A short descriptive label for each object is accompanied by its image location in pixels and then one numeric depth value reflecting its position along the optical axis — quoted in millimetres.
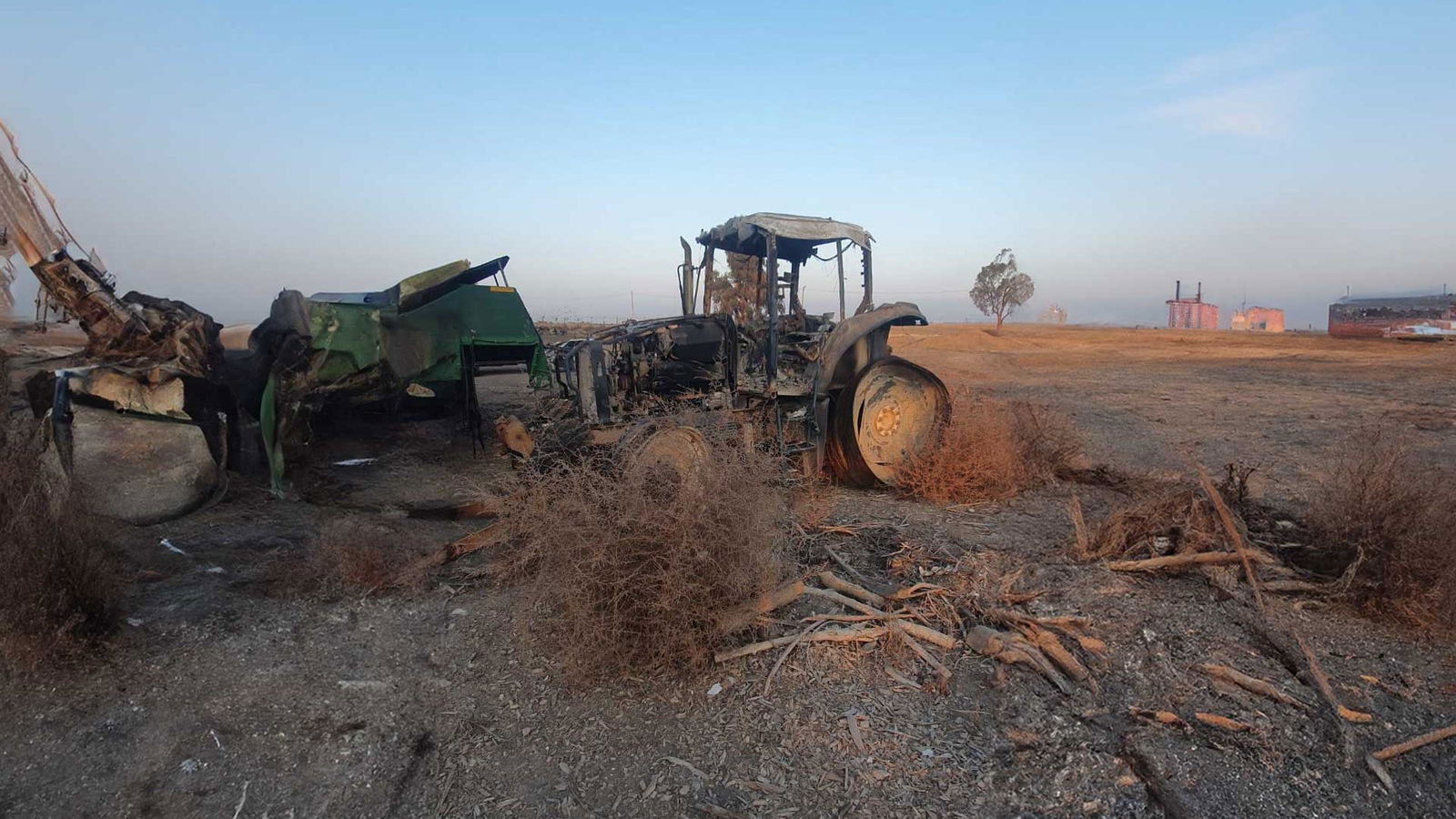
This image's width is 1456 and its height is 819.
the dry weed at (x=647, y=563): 3402
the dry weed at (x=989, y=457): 6766
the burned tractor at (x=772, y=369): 6859
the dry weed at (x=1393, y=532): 3865
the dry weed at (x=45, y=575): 3414
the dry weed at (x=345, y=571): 4717
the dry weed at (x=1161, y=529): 4527
